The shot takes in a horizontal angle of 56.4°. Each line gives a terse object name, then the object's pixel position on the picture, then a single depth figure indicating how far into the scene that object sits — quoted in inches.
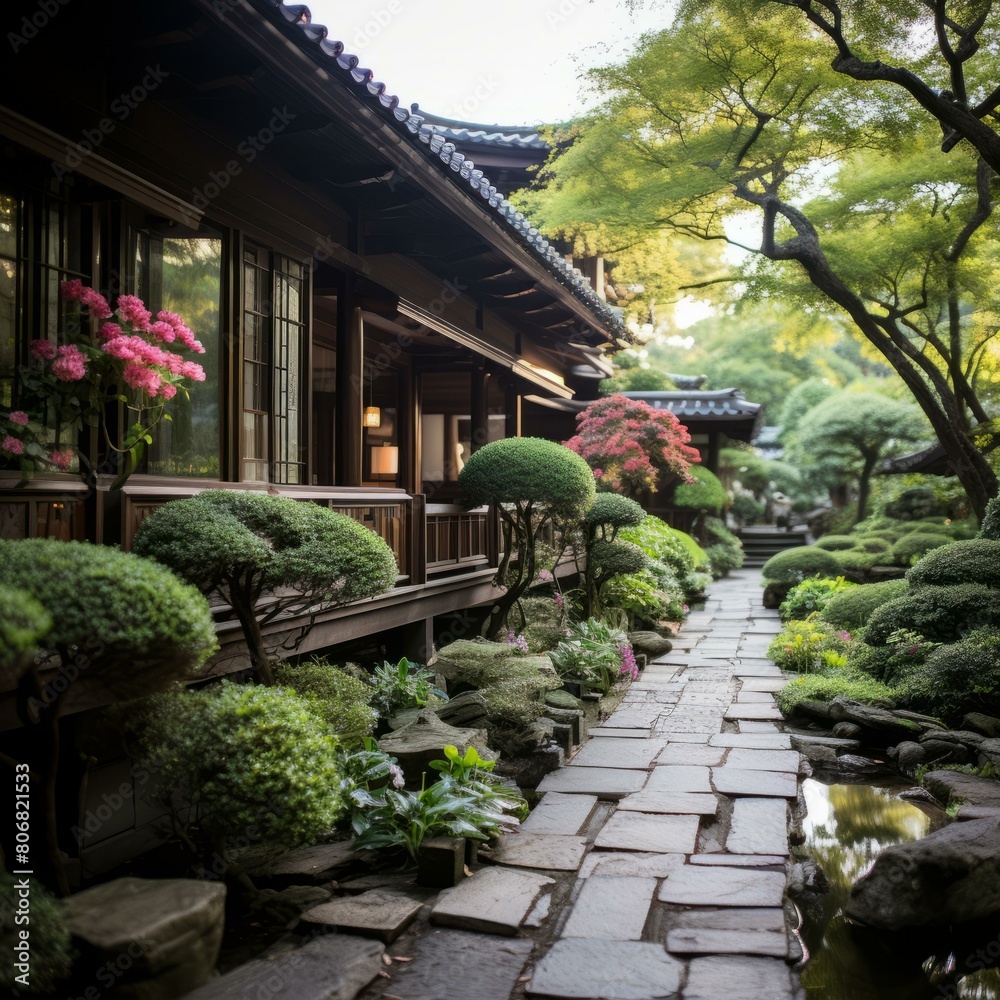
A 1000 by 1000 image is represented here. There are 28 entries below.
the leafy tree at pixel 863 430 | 1163.3
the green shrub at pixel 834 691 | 367.2
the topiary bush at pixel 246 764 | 160.6
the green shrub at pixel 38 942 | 117.5
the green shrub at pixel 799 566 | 724.7
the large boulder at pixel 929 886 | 184.7
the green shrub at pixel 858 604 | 496.7
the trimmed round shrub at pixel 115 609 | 126.3
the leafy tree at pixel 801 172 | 470.3
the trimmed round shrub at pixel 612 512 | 470.3
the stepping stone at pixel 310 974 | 142.1
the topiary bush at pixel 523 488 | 365.4
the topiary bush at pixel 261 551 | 179.3
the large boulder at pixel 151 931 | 128.0
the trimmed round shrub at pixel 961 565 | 389.1
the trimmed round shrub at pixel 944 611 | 369.1
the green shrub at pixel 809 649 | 448.1
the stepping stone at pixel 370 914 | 166.7
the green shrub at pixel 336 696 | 219.9
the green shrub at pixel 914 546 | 723.4
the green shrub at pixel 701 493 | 924.0
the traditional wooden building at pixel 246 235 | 192.7
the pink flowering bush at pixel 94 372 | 182.2
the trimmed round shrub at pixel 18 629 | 106.3
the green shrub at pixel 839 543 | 860.6
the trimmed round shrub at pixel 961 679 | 336.5
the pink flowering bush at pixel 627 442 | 713.6
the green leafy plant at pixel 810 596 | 597.9
